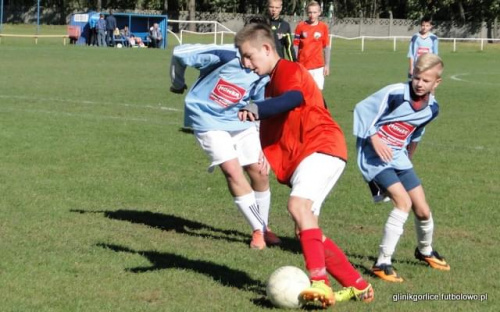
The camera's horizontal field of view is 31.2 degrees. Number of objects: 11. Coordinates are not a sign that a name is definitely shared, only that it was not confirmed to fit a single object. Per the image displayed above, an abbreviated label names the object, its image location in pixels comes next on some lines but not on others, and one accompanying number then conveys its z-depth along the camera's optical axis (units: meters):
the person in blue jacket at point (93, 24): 49.66
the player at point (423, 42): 17.73
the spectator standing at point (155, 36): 49.66
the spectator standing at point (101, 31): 48.16
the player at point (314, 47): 16.09
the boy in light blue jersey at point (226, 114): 7.36
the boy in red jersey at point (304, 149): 5.28
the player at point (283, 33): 12.44
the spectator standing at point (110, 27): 48.59
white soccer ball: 5.36
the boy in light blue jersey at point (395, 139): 6.18
